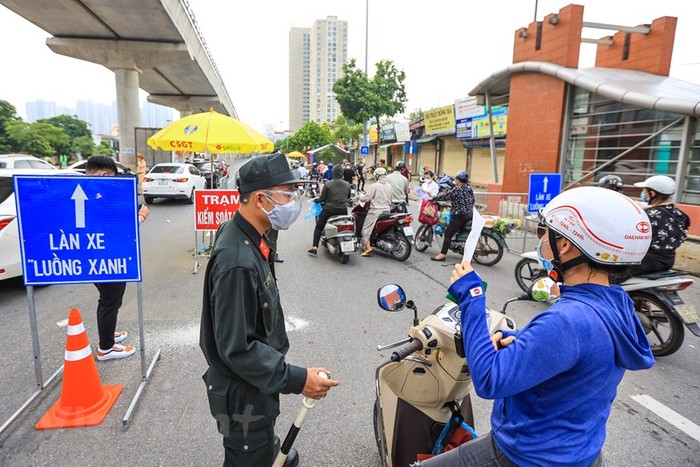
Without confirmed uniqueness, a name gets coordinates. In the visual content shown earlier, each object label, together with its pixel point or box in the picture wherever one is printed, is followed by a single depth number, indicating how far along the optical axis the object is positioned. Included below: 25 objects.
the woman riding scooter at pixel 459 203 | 7.66
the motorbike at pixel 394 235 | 8.12
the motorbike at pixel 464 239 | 7.60
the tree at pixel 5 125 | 45.47
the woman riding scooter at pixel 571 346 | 1.25
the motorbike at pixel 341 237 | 7.57
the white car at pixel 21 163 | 15.55
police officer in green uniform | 1.62
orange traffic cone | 3.00
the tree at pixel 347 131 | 51.07
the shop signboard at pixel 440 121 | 25.51
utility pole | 28.05
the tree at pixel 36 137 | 45.06
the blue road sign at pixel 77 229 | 3.04
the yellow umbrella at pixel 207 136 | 7.91
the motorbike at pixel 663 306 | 4.12
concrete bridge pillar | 23.98
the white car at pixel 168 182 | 14.72
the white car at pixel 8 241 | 5.18
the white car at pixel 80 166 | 14.40
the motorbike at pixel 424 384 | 1.89
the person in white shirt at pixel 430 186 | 12.25
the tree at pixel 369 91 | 27.75
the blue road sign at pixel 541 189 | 8.62
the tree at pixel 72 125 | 73.06
